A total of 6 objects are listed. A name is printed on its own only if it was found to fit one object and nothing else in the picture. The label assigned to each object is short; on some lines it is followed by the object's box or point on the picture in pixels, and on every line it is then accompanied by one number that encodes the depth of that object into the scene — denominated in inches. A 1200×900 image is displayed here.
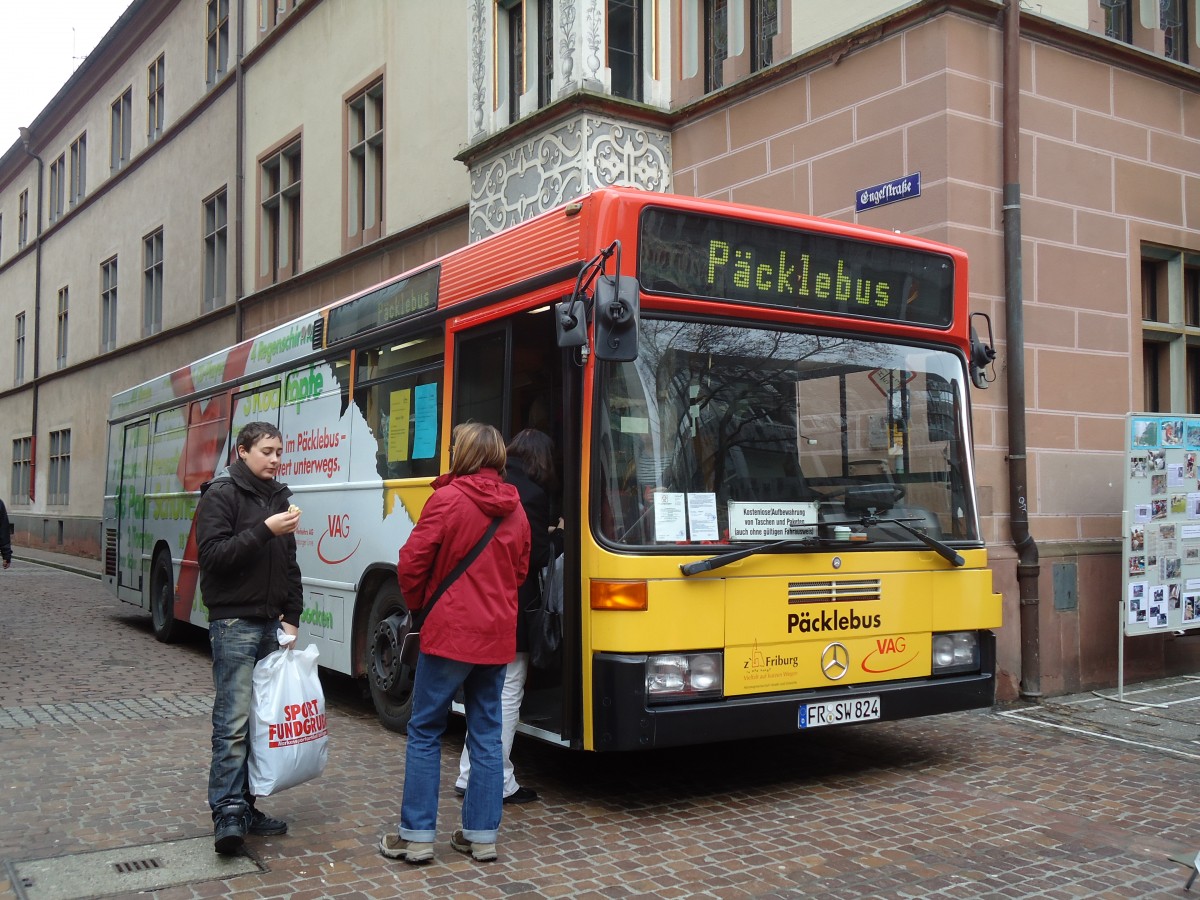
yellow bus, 216.2
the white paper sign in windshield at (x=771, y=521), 224.8
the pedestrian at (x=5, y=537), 704.4
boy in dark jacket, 194.5
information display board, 345.4
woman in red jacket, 189.6
